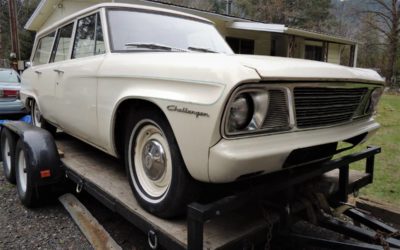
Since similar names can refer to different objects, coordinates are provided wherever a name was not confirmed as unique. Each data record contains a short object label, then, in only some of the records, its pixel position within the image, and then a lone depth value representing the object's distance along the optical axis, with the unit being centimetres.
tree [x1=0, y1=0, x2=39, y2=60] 3741
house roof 1437
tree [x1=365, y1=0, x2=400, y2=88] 3061
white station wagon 195
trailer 210
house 1517
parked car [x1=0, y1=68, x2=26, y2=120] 904
